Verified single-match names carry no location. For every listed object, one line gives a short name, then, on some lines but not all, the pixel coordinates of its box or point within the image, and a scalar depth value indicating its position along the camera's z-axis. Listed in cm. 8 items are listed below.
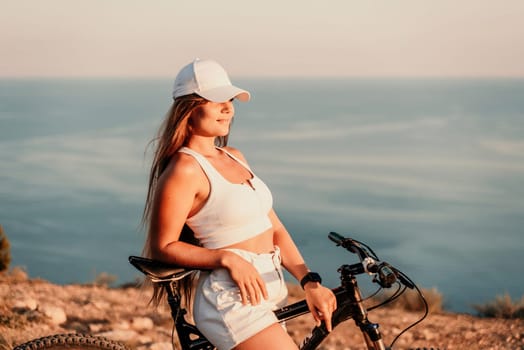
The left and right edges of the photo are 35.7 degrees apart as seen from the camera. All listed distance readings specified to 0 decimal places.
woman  342
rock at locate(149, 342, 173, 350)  649
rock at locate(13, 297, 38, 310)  722
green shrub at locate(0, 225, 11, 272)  1002
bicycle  332
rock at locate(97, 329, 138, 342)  680
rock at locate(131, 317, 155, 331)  733
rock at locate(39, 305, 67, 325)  712
